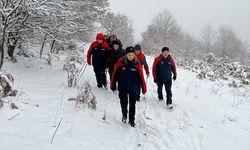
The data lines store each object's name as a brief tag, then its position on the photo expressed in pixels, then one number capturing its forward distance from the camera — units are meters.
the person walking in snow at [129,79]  4.73
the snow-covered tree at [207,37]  49.23
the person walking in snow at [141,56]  6.40
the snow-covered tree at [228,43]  42.60
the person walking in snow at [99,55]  6.51
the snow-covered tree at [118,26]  30.63
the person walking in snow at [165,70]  6.13
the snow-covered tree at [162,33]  36.79
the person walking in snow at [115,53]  6.26
